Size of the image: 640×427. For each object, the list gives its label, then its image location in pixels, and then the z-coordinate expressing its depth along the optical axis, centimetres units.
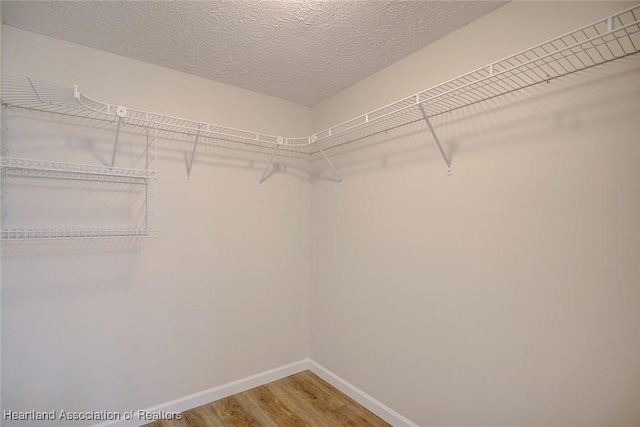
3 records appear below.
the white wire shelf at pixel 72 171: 159
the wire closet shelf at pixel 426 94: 121
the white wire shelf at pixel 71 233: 162
